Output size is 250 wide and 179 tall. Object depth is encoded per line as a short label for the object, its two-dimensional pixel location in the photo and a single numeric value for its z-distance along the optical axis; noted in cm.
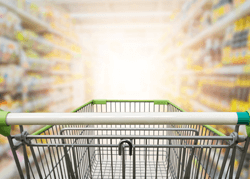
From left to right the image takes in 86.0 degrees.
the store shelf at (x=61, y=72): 279
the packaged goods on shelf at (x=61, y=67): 298
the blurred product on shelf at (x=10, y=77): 159
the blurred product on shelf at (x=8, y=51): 156
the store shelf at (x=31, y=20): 163
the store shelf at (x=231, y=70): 117
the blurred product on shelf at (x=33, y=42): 188
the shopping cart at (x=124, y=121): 50
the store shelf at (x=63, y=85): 278
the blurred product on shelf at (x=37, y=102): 204
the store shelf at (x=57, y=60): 274
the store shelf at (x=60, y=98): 287
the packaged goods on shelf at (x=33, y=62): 194
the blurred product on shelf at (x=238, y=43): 126
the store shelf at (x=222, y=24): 121
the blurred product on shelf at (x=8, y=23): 158
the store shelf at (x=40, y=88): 204
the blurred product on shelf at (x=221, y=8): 152
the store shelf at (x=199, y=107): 187
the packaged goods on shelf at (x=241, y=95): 127
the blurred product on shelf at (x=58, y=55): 274
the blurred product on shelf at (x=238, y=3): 126
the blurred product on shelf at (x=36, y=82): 201
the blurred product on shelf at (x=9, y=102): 166
